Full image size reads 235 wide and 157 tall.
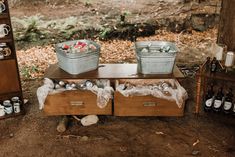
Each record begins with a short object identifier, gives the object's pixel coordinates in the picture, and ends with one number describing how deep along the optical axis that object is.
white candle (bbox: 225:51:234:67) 2.62
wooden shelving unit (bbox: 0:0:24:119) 2.61
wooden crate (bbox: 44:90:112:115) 2.57
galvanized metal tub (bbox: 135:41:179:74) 2.55
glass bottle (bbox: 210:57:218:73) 2.63
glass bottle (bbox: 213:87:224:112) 2.69
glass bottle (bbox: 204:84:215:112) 2.76
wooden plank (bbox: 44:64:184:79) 2.62
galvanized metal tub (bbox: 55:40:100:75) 2.55
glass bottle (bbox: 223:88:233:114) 2.66
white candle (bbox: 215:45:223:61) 2.69
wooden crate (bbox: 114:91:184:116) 2.59
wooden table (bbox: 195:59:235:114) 2.52
